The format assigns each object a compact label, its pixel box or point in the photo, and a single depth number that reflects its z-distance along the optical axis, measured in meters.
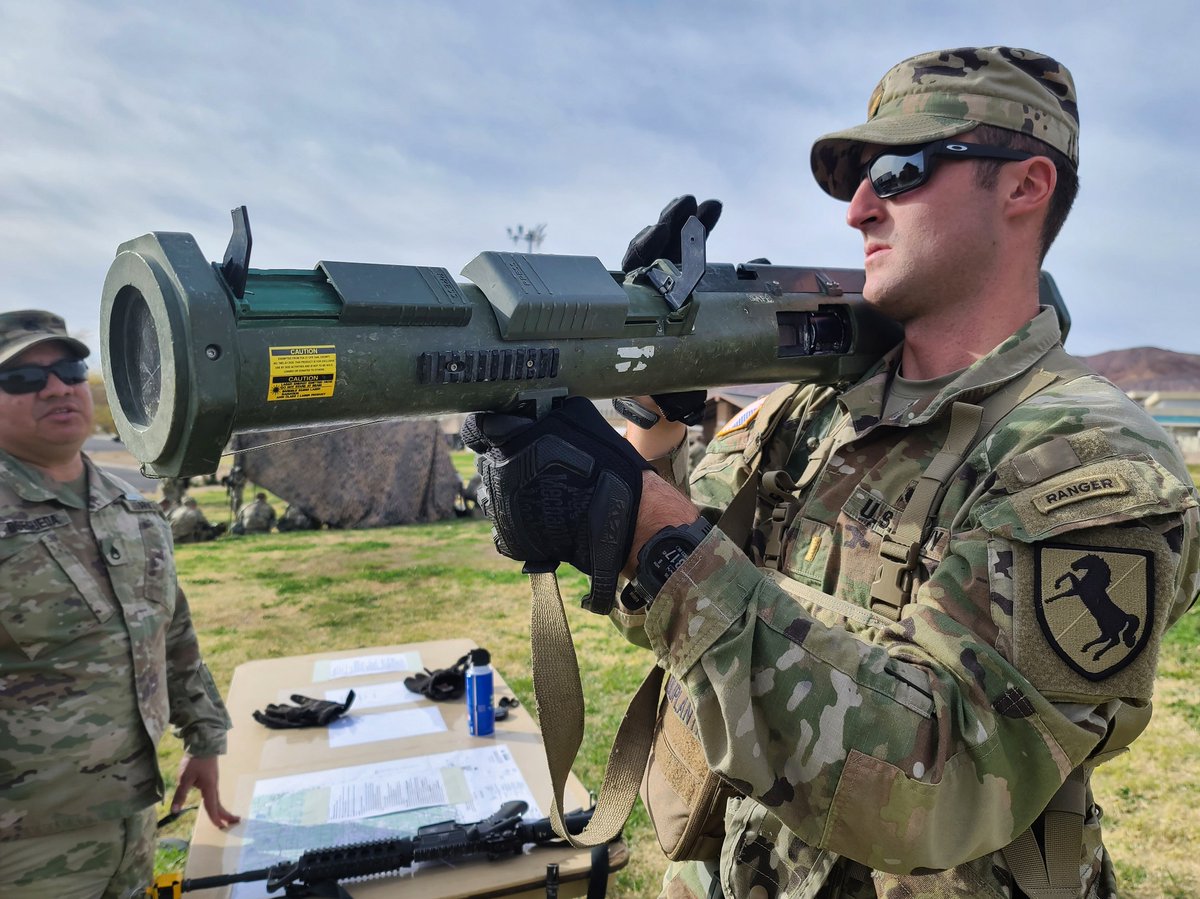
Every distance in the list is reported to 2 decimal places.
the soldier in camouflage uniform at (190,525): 13.81
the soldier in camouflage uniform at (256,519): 15.21
